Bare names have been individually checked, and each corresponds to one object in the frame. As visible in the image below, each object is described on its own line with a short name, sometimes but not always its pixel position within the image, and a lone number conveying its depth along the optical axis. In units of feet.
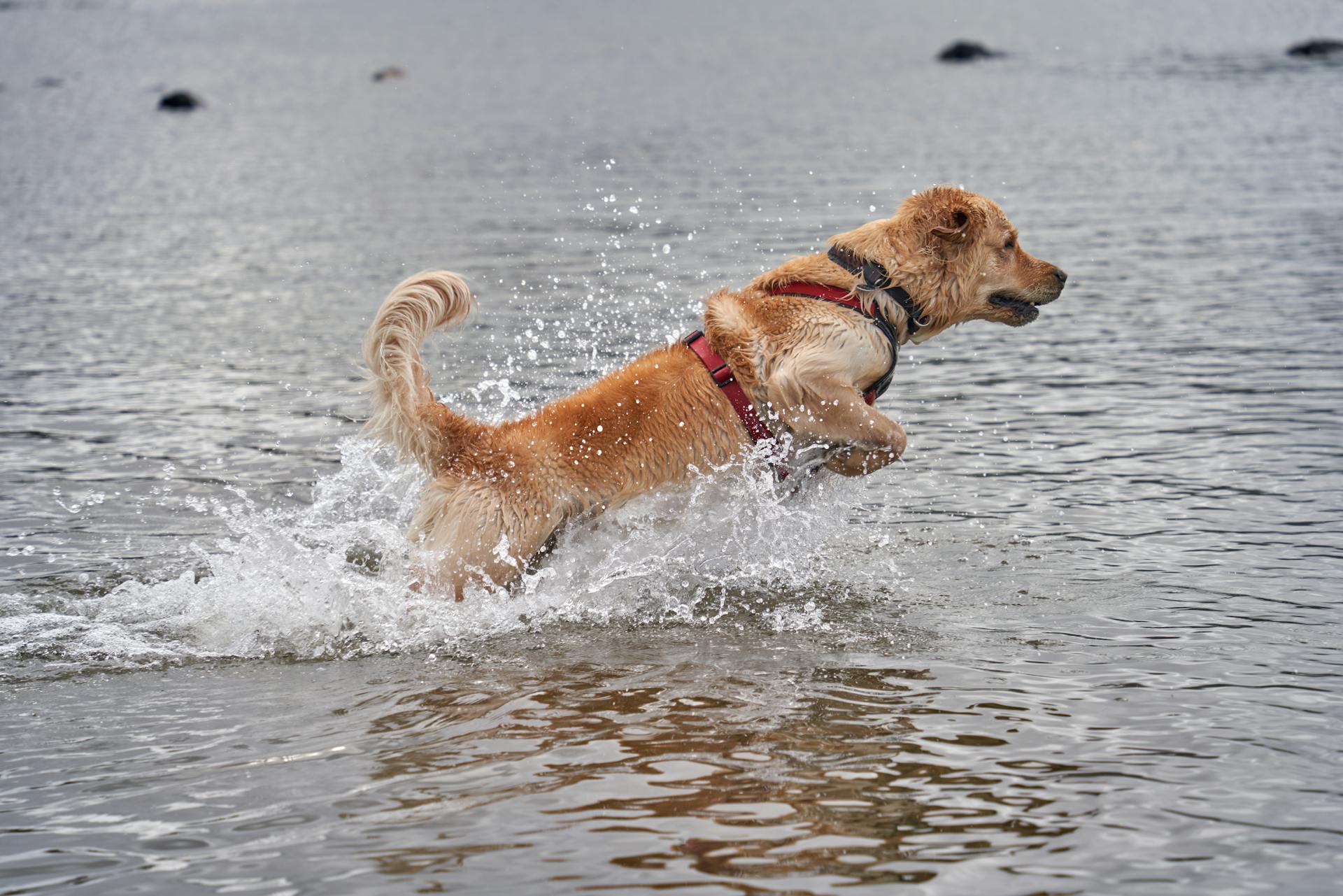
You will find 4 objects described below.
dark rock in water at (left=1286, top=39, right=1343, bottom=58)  131.34
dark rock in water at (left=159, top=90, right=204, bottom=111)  136.36
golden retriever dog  19.08
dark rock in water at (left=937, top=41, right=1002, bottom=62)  163.43
